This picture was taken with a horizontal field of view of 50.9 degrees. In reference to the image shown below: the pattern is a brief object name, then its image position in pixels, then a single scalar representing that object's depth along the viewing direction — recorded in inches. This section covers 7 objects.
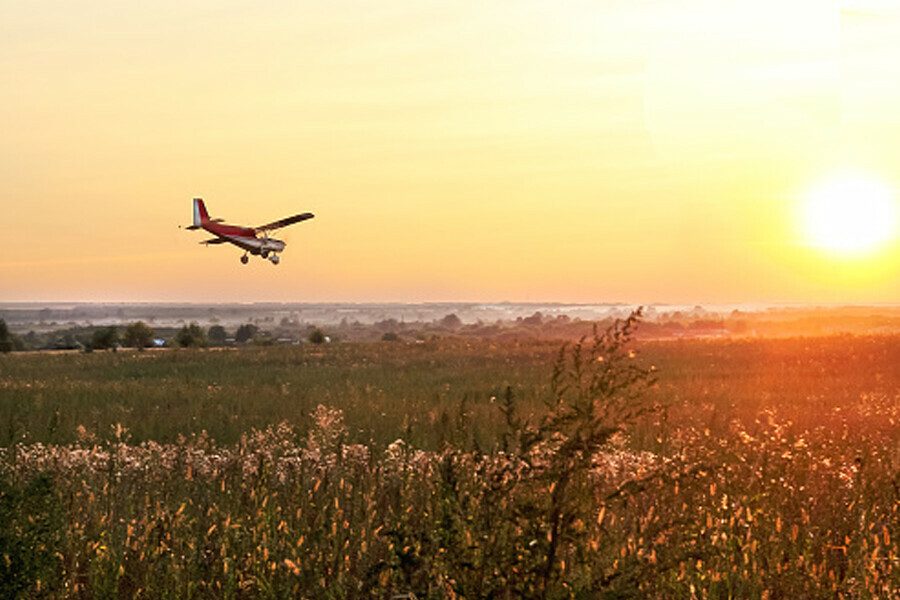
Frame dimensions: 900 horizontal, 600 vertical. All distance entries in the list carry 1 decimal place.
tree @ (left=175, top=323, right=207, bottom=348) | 2716.5
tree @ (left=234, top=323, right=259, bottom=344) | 4040.4
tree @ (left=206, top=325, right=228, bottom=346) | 4275.1
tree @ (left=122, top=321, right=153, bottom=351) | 2864.2
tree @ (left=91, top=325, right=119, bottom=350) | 2630.2
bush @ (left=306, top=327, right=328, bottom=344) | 2997.8
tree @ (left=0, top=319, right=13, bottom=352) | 2694.4
